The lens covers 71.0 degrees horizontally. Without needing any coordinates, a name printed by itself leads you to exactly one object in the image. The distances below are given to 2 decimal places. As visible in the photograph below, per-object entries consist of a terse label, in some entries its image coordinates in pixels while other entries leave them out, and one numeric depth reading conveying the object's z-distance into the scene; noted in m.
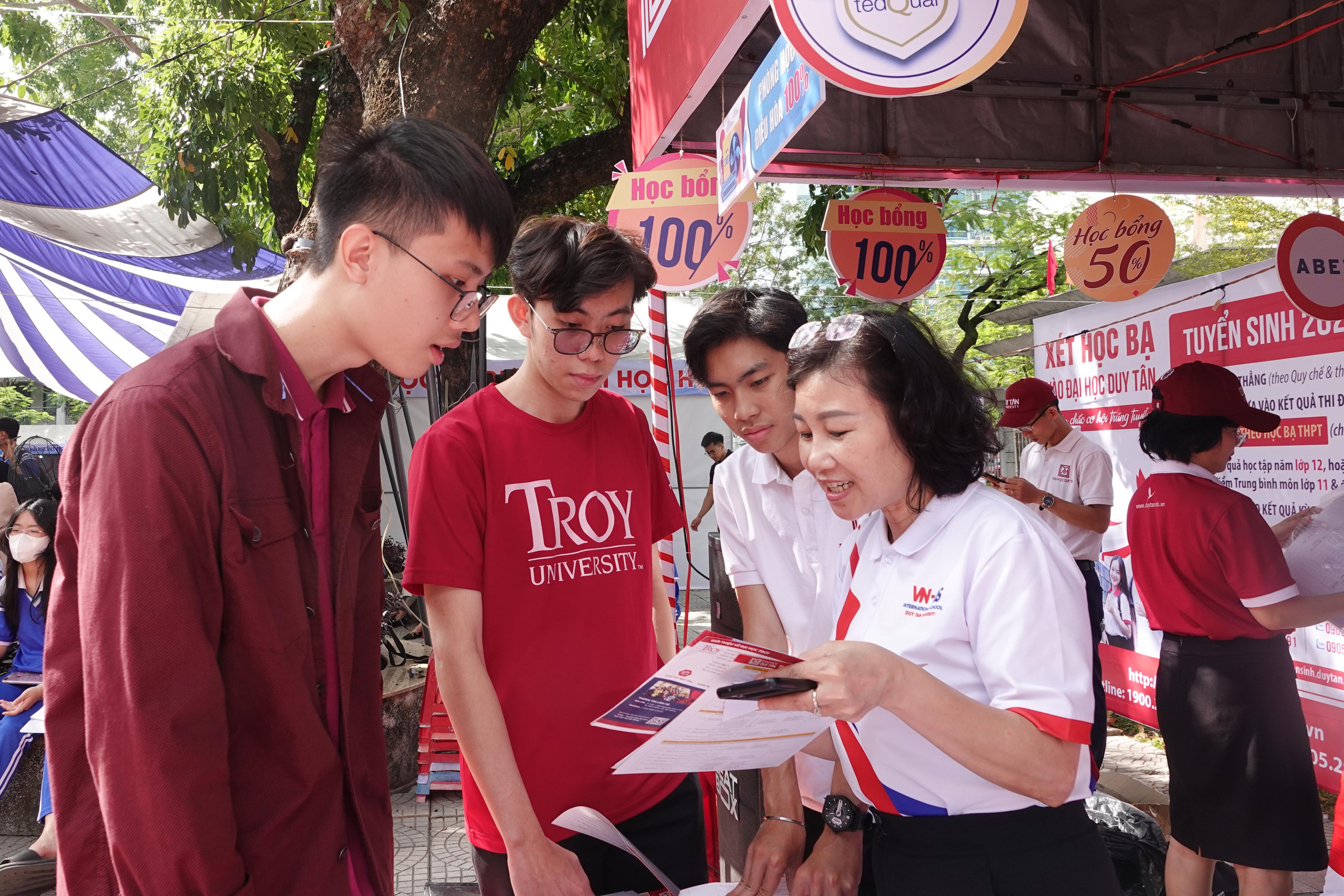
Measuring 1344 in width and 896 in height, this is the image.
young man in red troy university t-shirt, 1.77
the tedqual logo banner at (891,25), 1.78
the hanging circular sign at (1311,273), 4.47
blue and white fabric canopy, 7.88
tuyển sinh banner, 4.75
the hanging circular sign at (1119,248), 5.14
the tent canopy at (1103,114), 4.63
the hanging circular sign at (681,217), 3.78
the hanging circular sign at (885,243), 5.75
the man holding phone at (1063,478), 5.16
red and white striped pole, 3.28
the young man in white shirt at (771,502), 2.12
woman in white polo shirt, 1.33
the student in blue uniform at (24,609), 4.66
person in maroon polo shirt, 3.13
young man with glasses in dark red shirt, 1.10
